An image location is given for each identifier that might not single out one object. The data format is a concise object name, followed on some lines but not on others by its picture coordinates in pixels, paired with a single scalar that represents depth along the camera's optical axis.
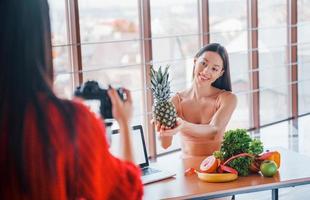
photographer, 1.10
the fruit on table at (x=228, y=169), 2.39
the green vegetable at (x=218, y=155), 2.48
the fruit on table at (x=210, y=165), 2.43
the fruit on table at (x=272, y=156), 2.51
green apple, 2.40
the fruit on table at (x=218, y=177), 2.35
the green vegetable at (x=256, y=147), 2.49
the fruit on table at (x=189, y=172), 2.53
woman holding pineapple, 2.76
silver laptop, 2.47
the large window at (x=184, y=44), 4.84
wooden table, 2.25
